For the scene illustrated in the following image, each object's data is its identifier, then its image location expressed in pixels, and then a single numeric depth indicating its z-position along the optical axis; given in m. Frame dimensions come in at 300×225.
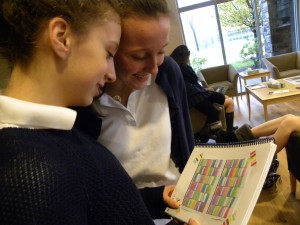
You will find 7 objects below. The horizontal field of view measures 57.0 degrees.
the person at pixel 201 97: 1.87
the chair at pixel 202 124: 2.33
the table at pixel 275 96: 3.68
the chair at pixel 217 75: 5.88
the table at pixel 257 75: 5.53
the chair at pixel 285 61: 5.93
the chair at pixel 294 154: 2.00
